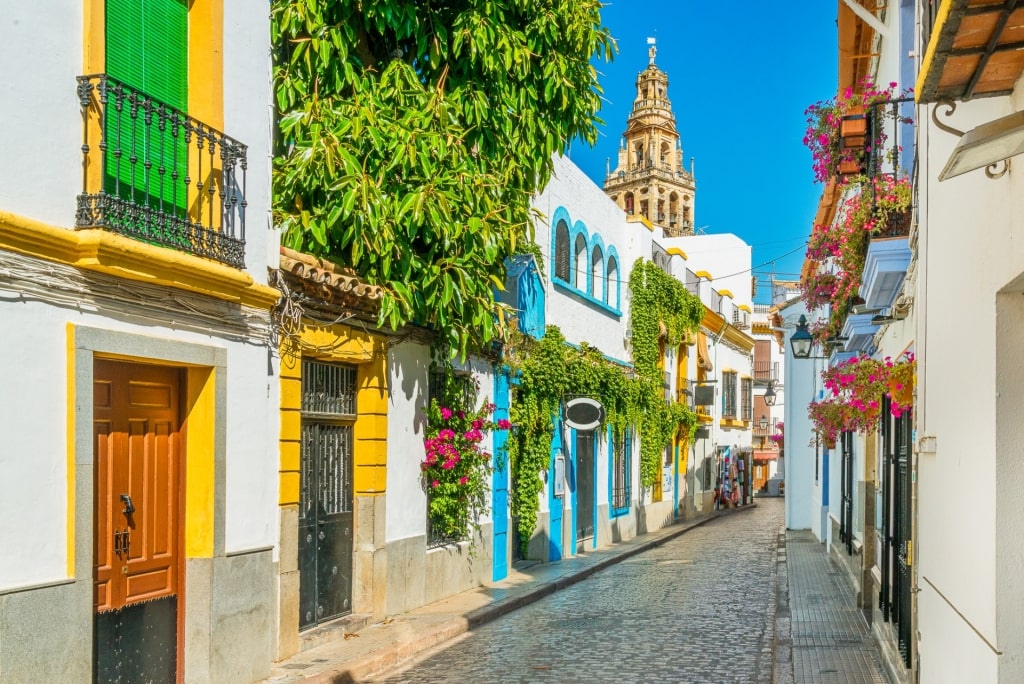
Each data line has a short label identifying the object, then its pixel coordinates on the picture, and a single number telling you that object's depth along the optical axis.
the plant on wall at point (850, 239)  9.89
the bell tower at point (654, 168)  70.94
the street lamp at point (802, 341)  17.52
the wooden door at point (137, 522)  7.66
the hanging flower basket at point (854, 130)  10.68
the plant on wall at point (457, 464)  13.33
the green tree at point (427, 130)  10.19
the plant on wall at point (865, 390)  8.46
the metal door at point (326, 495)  10.52
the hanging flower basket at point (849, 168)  11.48
